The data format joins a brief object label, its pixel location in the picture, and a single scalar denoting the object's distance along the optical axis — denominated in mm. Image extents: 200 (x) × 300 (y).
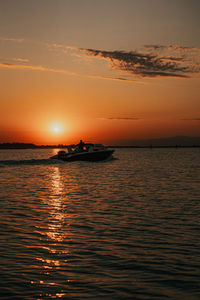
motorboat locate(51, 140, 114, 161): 68938
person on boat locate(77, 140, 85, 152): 69800
